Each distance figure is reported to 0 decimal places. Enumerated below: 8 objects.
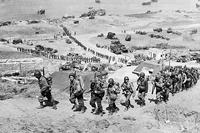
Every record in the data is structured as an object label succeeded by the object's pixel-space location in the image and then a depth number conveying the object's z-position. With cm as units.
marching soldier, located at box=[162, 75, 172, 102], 1722
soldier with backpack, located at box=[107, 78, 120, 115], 1553
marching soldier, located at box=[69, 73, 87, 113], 1526
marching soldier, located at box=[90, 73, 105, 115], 1522
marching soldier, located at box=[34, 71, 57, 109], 1560
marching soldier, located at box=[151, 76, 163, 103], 1708
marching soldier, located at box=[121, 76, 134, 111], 1617
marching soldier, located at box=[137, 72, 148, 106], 1669
